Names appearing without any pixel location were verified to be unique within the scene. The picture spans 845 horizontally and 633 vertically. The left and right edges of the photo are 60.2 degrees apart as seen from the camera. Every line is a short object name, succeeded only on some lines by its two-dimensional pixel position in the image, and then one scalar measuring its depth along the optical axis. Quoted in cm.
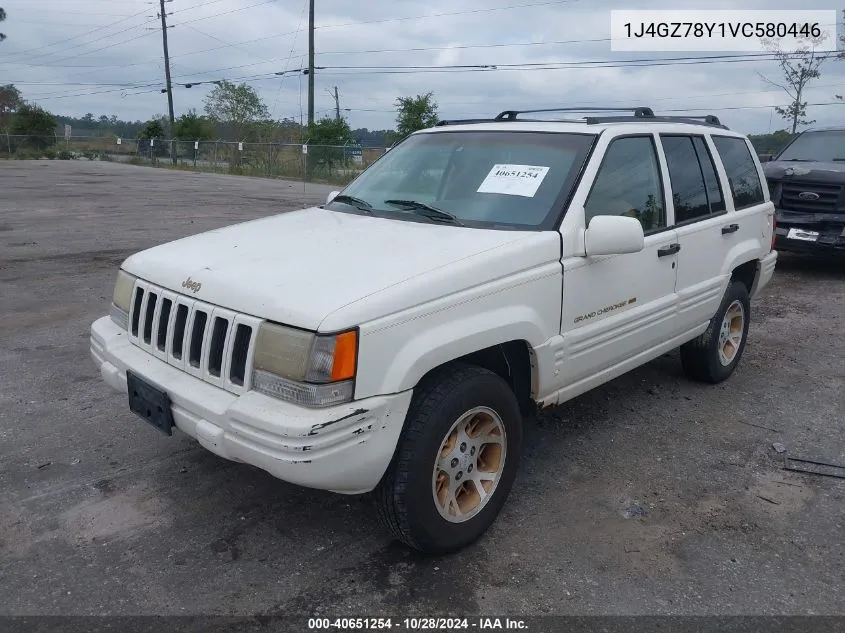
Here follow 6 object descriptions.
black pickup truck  914
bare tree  2050
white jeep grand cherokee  268
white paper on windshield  369
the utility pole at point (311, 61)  3706
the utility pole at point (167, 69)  4989
